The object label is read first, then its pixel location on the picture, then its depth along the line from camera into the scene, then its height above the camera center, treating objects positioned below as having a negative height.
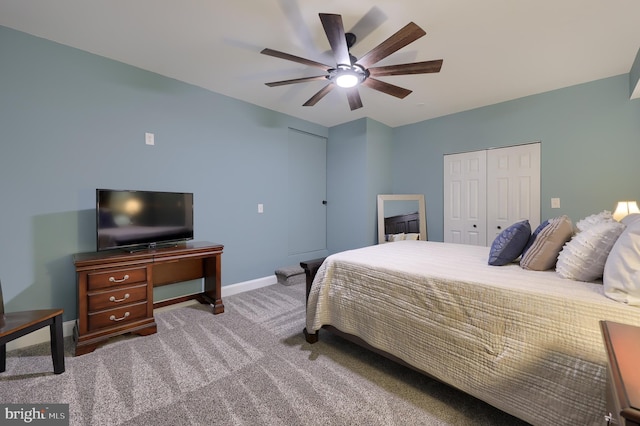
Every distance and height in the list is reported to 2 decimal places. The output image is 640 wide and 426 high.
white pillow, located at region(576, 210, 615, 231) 1.63 -0.08
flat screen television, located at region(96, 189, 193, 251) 2.34 -0.06
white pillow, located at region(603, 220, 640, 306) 1.13 -0.29
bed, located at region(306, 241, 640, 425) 1.13 -0.65
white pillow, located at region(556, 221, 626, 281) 1.39 -0.25
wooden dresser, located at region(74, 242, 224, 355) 2.06 -0.68
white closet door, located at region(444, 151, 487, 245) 3.80 +0.17
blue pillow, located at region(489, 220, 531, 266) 1.88 -0.27
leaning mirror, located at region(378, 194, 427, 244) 4.33 -0.11
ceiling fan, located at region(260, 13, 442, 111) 1.67 +1.18
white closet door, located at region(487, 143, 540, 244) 3.37 +0.30
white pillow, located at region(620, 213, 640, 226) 1.46 -0.07
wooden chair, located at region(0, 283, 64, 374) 1.65 -0.74
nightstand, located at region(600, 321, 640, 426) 0.58 -0.44
